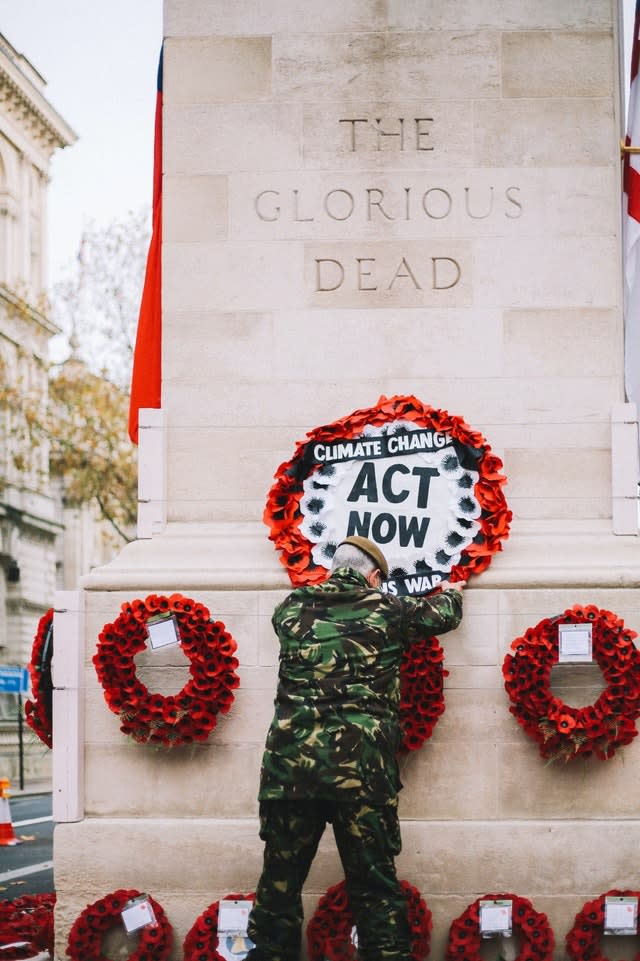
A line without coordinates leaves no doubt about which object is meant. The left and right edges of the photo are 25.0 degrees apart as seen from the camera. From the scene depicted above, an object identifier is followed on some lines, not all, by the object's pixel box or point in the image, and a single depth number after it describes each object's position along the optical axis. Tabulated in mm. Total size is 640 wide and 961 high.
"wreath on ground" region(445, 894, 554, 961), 7574
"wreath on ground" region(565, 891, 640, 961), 7688
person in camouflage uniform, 6609
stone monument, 8203
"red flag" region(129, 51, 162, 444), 9492
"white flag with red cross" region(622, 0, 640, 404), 9203
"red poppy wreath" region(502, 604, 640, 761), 7797
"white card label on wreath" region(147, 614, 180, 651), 8070
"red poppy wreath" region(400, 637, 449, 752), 7945
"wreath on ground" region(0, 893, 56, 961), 8234
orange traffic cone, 16375
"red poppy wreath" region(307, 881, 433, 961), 7570
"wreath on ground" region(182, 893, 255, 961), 7645
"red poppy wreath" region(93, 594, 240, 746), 8016
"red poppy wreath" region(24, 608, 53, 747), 8555
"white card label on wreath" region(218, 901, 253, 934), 7691
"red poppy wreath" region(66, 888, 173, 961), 7770
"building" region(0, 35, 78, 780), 41531
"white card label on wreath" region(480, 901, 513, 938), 7660
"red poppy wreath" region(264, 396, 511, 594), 8250
